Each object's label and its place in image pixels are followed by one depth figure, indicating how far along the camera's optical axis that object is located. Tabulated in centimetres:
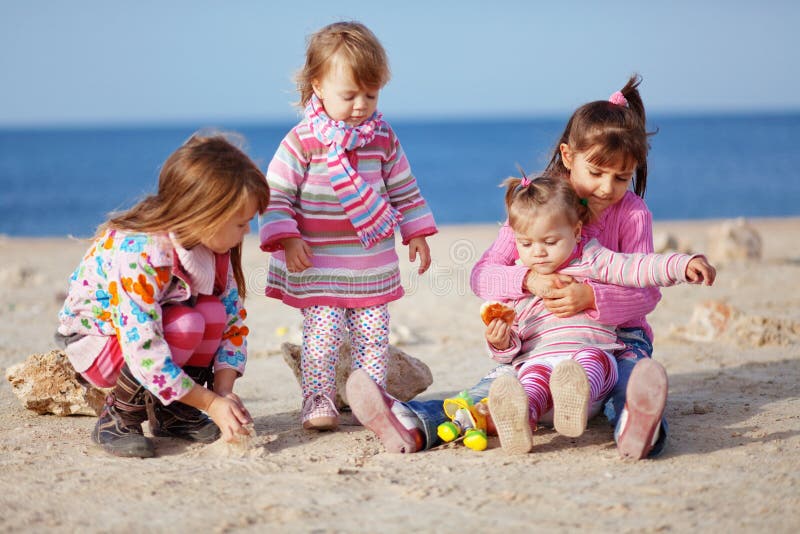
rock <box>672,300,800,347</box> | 502
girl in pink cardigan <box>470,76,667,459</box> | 341
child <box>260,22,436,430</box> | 348
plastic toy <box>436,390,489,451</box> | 313
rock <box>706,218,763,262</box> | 845
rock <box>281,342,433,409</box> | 401
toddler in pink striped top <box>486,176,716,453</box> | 322
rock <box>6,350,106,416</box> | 375
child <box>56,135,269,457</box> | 303
